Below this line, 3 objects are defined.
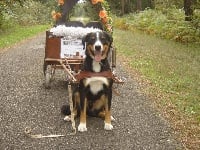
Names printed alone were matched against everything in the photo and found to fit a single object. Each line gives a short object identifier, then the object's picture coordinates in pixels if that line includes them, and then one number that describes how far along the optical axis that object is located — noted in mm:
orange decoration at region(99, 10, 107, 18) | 7139
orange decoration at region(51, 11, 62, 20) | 7452
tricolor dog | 4691
